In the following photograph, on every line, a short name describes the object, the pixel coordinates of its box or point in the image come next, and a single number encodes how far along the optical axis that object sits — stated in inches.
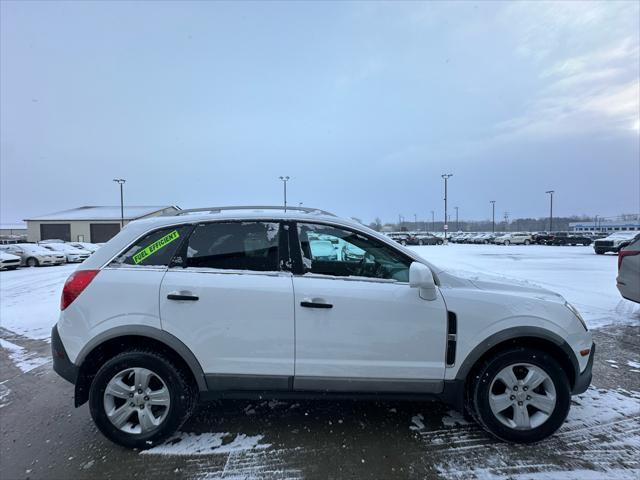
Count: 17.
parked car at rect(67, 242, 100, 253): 1067.1
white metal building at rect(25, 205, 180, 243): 2014.0
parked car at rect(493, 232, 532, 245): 1695.4
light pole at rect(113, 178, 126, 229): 1937.7
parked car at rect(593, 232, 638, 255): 928.3
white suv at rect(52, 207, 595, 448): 109.1
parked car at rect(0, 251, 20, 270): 683.8
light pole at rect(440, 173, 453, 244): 2094.0
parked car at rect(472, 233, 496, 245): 1933.1
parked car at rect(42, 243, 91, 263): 887.1
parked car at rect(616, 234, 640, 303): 236.4
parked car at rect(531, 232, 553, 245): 1600.6
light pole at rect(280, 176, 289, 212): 1996.8
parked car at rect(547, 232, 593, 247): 1528.5
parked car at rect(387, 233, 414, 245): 1732.7
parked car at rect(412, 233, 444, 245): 1814.7
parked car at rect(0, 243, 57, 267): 805.2
